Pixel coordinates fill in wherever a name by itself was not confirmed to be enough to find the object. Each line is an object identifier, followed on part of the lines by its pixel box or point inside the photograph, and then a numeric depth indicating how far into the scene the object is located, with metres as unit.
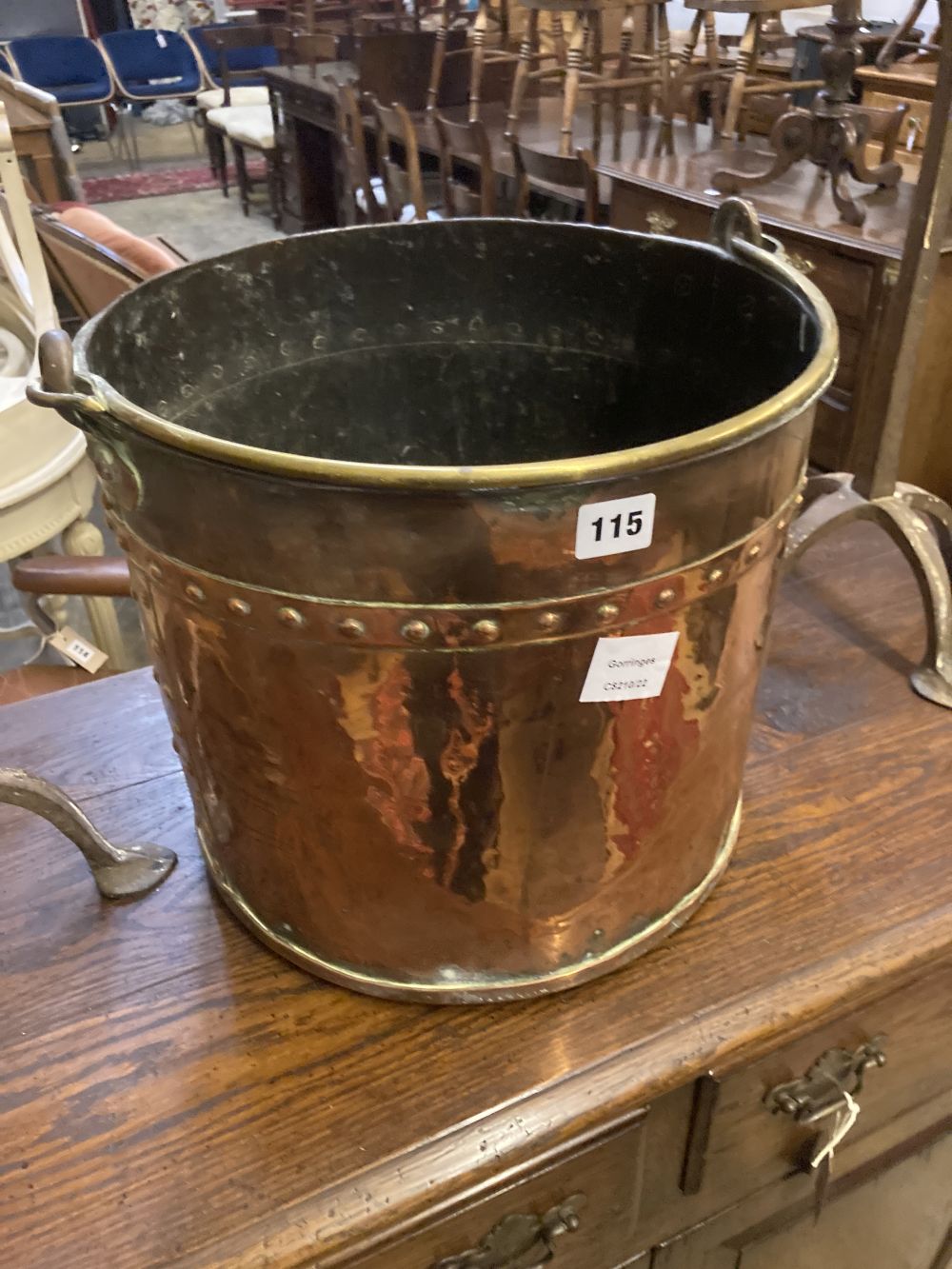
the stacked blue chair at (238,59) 6.93
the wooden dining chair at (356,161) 3.68
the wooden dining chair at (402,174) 3.09
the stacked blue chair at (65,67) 6.88
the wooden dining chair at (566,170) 2.41
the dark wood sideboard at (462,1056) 0.58
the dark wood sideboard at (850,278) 1.61
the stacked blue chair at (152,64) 7.00
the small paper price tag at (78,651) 1.36
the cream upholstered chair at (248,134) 5.12
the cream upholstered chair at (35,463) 1.56
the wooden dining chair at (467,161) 2.92
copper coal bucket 0.46
